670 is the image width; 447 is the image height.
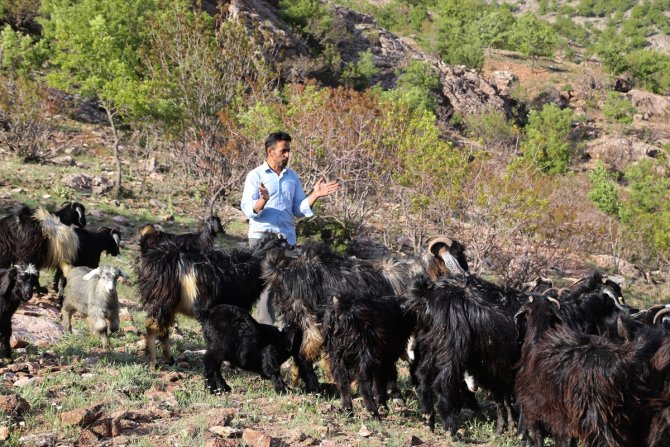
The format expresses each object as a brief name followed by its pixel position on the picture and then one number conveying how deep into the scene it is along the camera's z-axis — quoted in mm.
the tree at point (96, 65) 17438
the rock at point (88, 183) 17469
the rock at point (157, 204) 17938
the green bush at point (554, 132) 44156
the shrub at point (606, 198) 27945
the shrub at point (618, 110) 54531
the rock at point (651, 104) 57225
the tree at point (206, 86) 18062
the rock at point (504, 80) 55750
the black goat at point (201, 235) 9289
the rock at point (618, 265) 22688
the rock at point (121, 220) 15164
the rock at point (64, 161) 20031
